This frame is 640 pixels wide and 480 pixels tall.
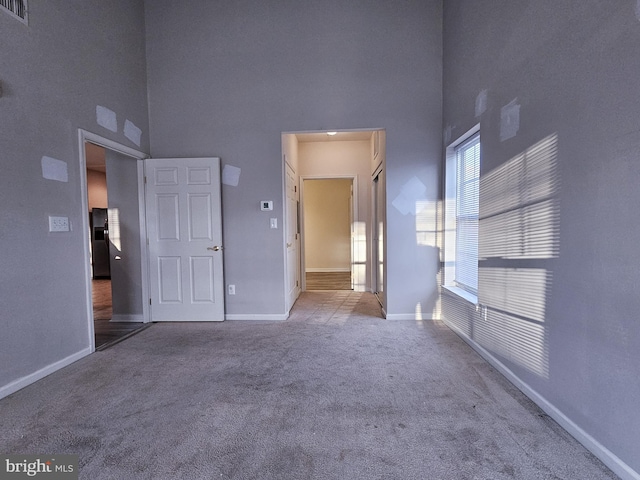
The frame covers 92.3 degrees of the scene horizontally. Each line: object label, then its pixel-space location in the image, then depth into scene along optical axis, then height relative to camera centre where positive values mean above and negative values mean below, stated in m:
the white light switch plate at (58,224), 2.48 +0.06
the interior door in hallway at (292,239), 4.09 -0.14
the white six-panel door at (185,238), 3.67 -0.10
